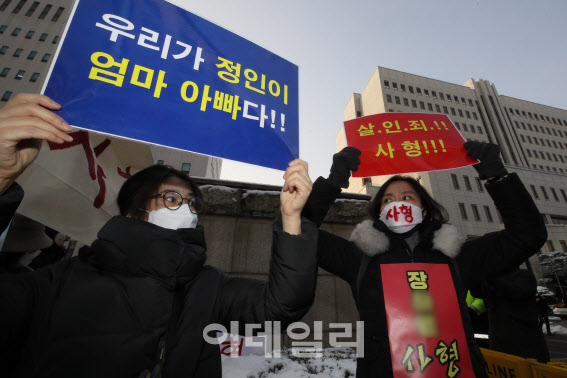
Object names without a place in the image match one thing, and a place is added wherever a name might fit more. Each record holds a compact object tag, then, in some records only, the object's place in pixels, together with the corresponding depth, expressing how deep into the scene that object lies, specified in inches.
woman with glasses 37.3
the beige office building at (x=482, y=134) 1205.7
